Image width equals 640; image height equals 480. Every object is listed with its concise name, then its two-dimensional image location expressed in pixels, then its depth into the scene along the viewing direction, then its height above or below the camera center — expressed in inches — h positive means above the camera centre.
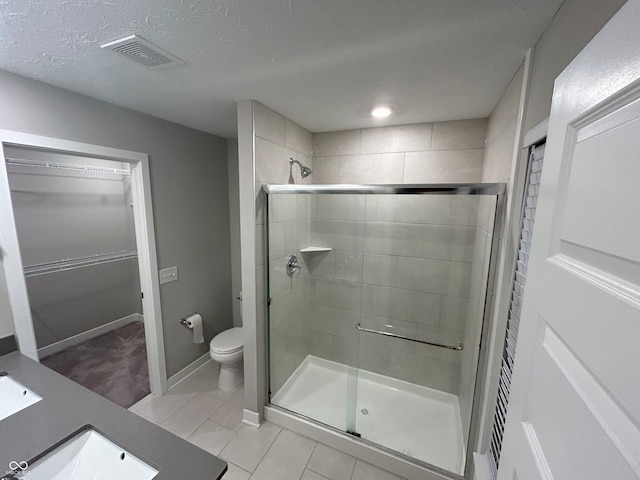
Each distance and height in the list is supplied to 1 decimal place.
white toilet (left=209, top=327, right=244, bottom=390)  92.1 -56.3
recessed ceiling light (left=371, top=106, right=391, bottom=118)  69.8 +25.9
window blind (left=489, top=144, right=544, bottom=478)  41.6 -15.4
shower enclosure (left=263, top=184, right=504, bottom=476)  74.3 -37.6
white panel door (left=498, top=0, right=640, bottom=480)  13.6 -4.9
